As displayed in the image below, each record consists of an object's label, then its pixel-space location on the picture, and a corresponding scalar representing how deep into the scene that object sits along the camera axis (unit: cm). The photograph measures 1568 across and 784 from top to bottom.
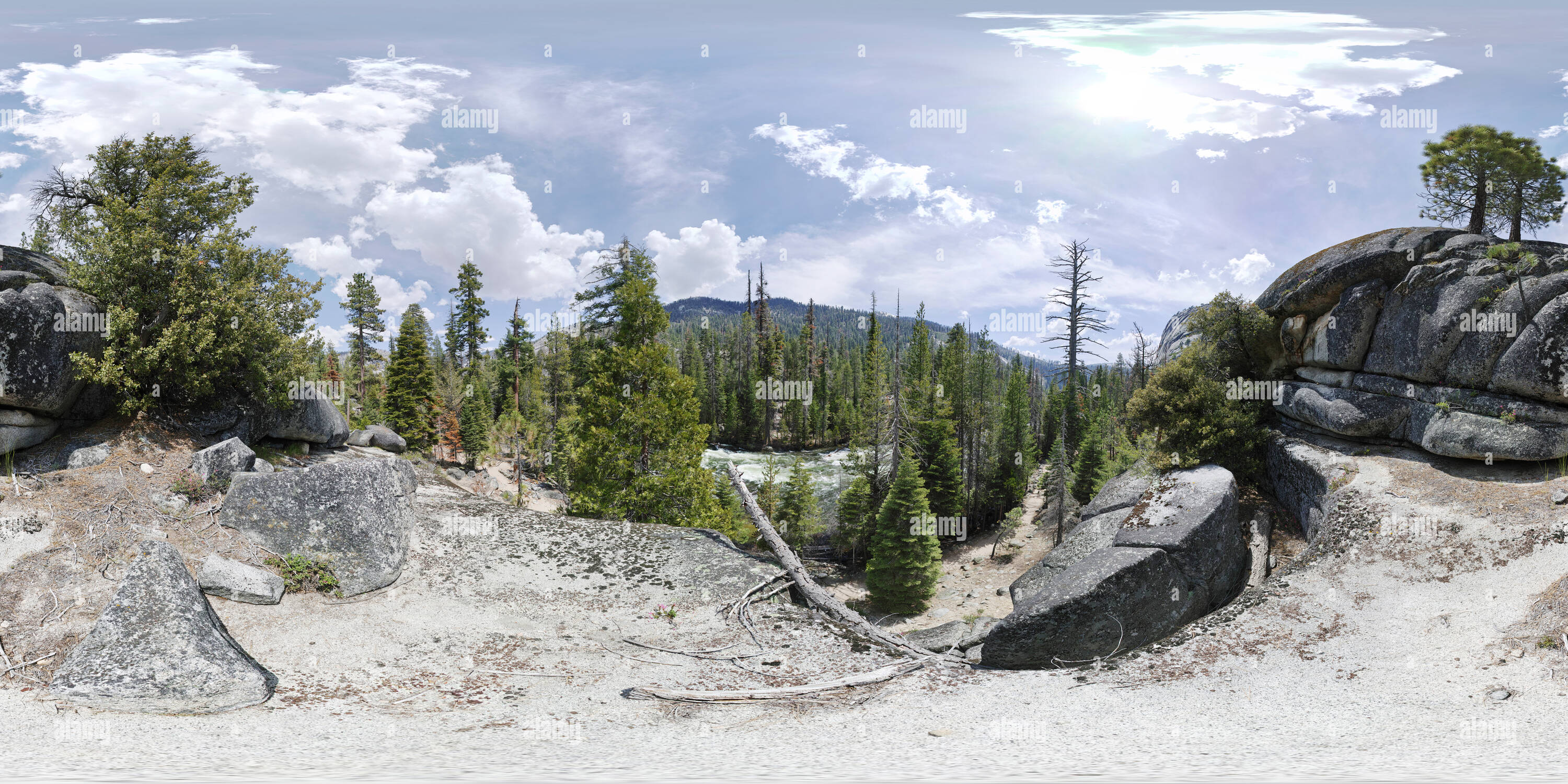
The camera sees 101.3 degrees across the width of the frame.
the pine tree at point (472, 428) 4531
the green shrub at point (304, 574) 1033
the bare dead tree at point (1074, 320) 3353
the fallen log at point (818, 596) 1071
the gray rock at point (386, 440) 2408
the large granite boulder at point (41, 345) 1209
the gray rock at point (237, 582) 942
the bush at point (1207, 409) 1914
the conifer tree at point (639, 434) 1712
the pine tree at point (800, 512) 3369
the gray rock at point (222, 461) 1217
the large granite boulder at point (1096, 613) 1046
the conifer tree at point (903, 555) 2708
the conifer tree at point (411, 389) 4109
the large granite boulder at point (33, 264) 1348
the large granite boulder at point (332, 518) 1087
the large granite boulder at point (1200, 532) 1312
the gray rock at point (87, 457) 1244
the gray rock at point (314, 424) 1644
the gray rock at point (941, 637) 1249
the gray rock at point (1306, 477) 1625
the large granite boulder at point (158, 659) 677
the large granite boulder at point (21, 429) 1212
